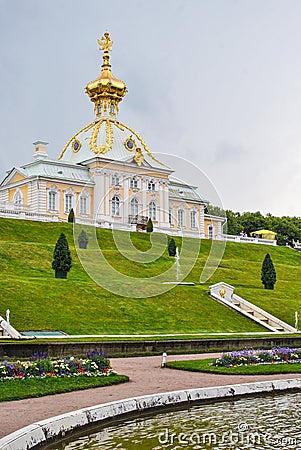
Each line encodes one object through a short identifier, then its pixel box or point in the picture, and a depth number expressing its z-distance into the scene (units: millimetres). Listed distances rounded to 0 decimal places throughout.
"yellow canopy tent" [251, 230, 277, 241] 71125
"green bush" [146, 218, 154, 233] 50506
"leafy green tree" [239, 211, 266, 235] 96062
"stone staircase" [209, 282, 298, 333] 25766
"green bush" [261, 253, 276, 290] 34062
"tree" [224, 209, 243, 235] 88581
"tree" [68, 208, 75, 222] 48481
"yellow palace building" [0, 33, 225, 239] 55656
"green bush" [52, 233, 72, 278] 27875
